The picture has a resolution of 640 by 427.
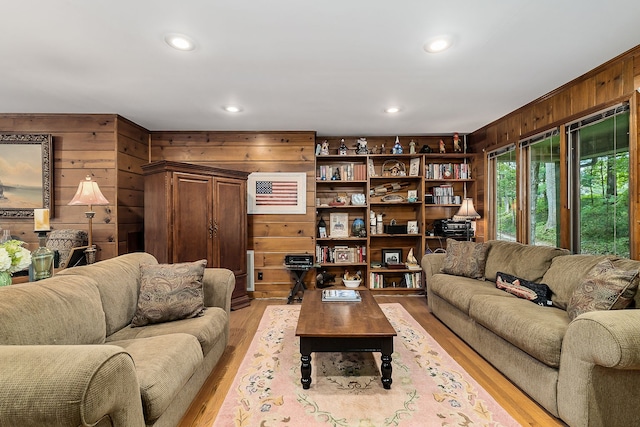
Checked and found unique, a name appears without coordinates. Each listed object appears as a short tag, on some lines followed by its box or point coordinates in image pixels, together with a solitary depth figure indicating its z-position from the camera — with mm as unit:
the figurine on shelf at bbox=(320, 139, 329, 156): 4488
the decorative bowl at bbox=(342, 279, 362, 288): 4398
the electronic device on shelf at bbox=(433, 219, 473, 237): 4371
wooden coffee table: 2023
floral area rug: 1781
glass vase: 1677
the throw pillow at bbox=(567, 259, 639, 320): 1762
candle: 1894
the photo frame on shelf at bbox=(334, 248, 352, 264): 4496
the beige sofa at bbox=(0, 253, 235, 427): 932
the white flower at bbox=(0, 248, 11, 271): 1625
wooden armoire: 3465
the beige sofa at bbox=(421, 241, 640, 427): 1521
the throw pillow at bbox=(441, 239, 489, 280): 3275
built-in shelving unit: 4480
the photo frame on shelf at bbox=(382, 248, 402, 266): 4629
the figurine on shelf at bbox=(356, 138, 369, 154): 4550
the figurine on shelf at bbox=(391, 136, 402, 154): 4465
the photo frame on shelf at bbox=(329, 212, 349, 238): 4637
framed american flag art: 4367
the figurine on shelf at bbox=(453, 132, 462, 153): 4555
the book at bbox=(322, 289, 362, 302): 2785
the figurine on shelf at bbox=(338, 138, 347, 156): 4508
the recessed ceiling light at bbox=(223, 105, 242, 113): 3361
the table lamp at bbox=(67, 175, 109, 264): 3027
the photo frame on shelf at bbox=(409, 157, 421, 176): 4523
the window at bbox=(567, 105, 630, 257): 2459
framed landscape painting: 3480
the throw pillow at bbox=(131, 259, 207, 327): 2094
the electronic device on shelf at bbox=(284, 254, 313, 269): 4125
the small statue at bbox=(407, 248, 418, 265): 4570
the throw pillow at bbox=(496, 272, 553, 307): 2369
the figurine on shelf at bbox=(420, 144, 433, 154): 4531
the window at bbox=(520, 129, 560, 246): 3115
